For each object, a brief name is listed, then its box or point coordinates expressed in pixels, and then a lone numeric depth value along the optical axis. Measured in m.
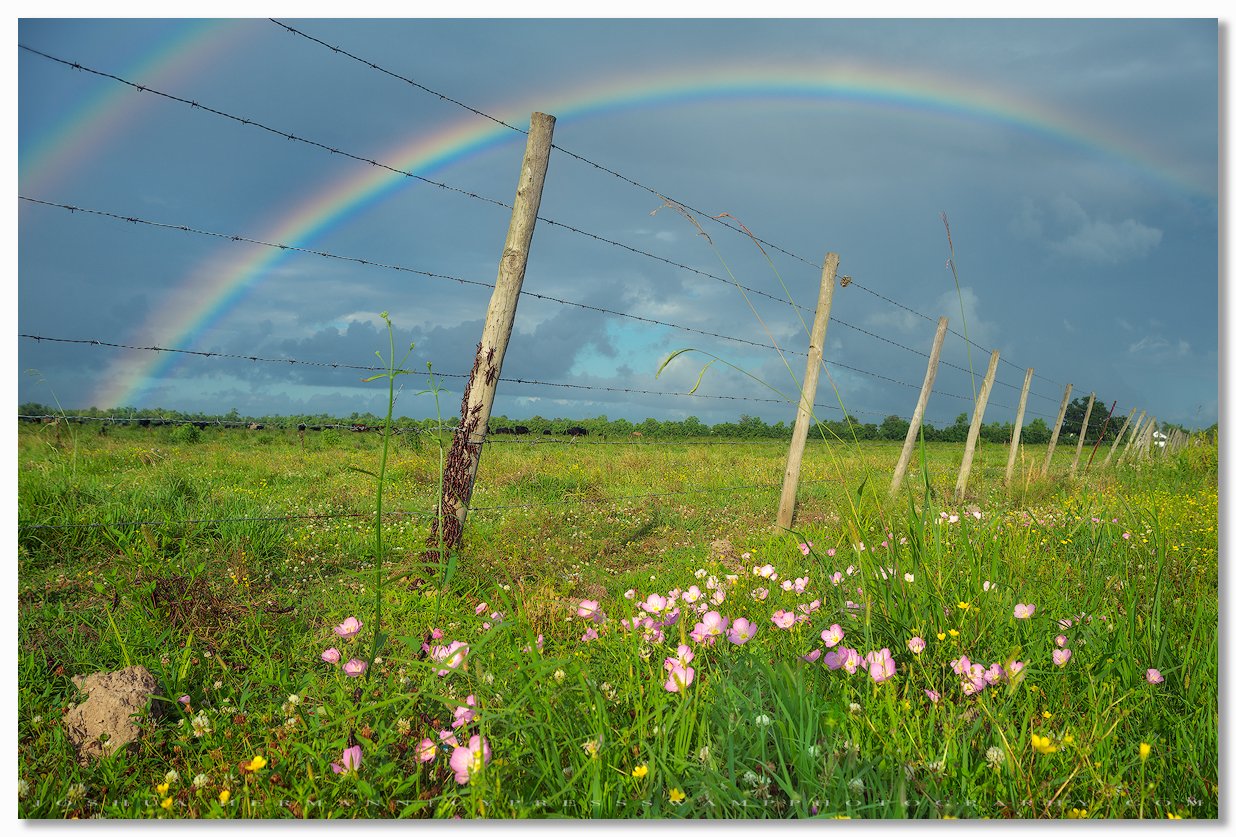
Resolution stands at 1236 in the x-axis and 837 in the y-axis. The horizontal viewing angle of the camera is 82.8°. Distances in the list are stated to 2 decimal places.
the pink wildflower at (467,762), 1.38
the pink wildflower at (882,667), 1.65
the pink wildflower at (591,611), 1.88
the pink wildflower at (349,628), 1.87
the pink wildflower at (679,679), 1.57
